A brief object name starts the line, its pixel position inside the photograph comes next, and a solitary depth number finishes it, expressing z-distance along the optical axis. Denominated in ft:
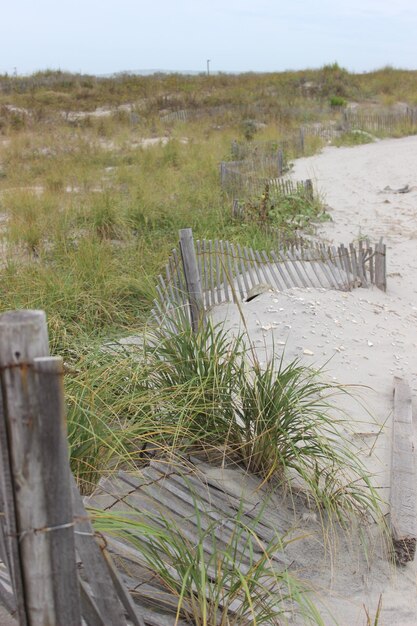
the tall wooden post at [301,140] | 49.09
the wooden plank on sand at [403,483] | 9.12
